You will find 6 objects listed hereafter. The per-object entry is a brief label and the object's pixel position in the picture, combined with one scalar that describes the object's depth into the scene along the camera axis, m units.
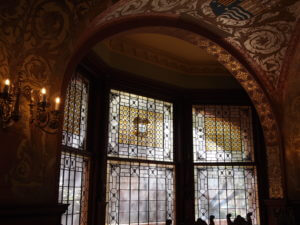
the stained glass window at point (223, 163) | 6.66
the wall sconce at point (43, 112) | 3.01
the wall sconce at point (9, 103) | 2.63
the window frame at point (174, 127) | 5.40
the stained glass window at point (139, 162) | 5.72
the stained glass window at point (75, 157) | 4.77
